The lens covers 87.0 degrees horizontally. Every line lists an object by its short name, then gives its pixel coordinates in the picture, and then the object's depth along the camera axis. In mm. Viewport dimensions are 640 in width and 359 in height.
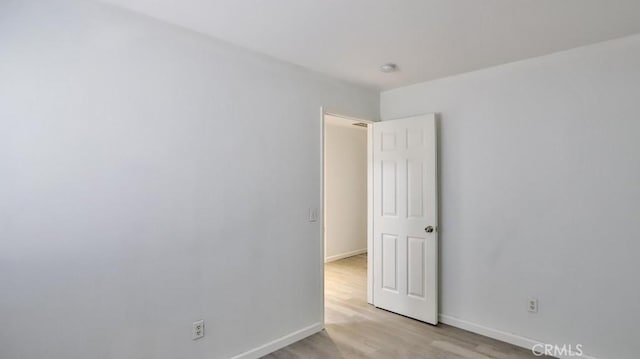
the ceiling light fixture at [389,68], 2896
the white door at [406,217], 3252
